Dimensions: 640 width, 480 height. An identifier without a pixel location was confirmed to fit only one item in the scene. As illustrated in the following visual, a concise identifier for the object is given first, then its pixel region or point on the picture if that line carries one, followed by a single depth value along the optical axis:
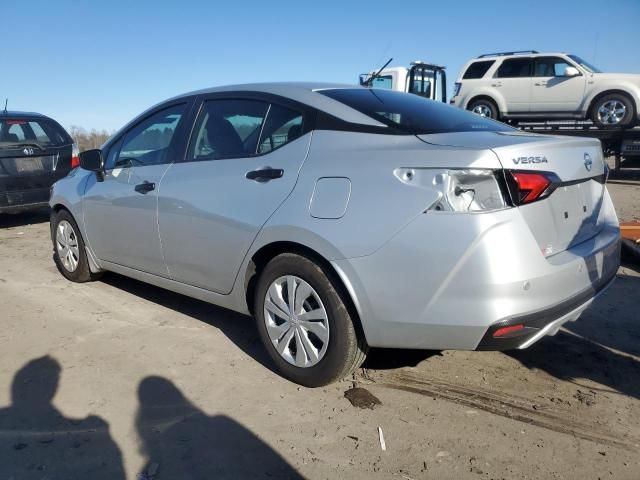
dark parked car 7.44
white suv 11.98
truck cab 15.46
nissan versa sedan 2.46
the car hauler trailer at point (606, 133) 11.67
